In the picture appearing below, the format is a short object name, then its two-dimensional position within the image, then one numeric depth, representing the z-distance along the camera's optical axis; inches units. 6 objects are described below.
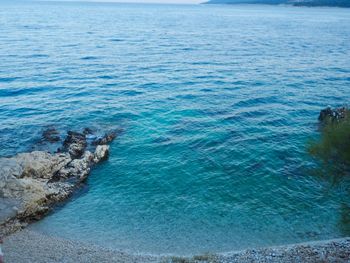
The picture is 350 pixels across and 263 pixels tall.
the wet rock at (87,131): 1382.5
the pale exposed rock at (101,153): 1189.7
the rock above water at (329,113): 1402.6
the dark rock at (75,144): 1214.9
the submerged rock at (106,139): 1305.4
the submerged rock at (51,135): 1336.1
